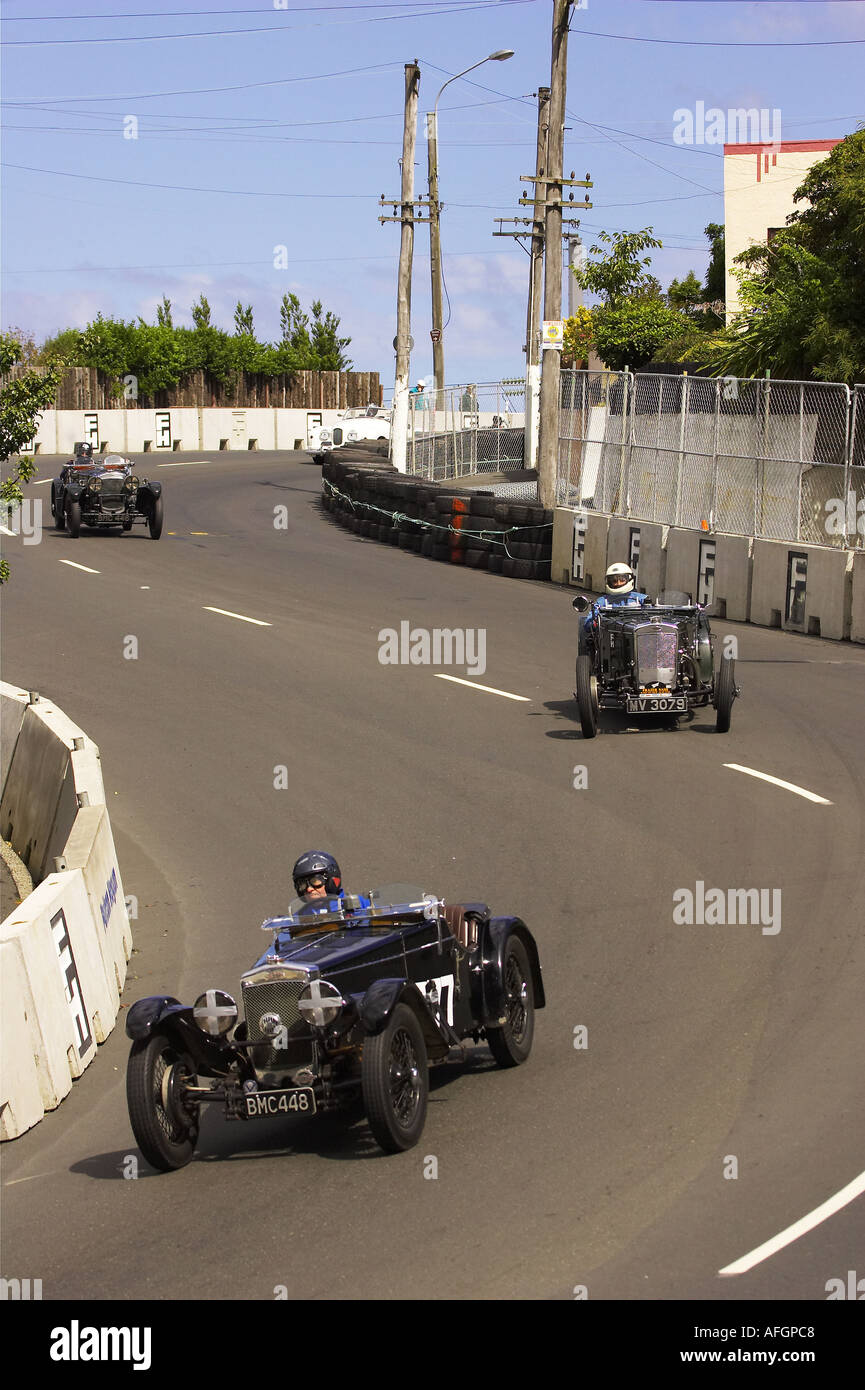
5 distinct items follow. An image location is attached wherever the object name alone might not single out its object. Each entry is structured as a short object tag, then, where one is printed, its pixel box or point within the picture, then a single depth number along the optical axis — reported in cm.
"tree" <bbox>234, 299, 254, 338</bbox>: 8719
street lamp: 5356
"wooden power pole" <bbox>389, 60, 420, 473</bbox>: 3799
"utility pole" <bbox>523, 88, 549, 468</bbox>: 3612
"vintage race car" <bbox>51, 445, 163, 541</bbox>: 3116
